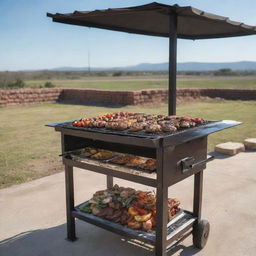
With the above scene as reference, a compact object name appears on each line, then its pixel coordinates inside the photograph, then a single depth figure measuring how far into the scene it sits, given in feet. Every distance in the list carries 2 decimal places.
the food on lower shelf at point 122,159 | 9.08
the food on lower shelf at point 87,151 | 10.05
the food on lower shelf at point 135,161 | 8.95
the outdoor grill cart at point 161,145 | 7.95
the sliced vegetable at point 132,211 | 9.61
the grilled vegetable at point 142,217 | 9.33
